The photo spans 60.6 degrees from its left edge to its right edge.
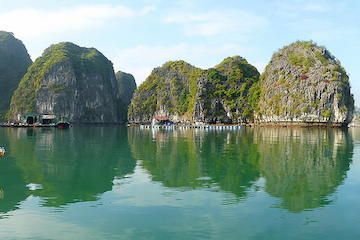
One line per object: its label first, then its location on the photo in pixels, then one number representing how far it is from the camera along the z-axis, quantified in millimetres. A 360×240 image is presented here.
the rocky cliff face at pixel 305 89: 107875
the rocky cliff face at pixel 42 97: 188125
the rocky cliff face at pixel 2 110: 189575
